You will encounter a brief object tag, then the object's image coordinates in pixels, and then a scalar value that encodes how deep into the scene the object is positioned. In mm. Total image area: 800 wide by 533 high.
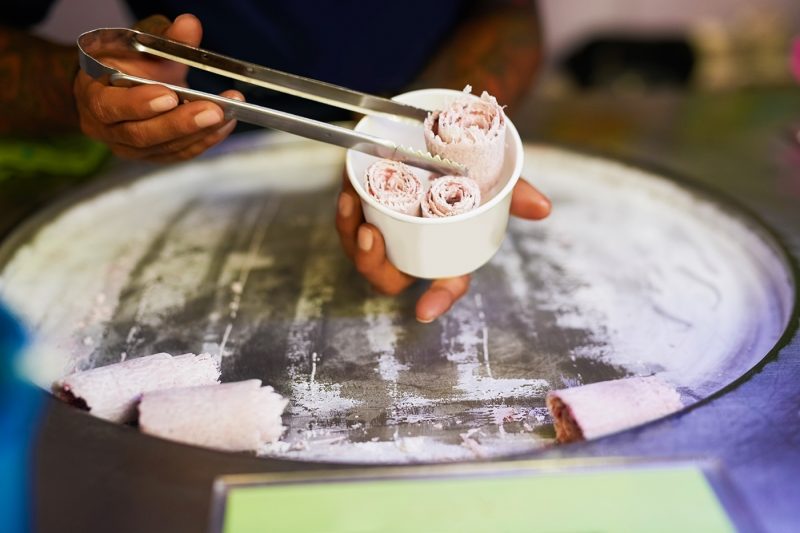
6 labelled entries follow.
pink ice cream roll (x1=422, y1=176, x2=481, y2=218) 1003
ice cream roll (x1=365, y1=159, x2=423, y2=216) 1019
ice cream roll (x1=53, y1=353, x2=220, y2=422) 958
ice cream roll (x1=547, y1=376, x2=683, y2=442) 913
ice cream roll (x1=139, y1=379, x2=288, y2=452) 906
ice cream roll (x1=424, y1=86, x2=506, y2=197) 1010
